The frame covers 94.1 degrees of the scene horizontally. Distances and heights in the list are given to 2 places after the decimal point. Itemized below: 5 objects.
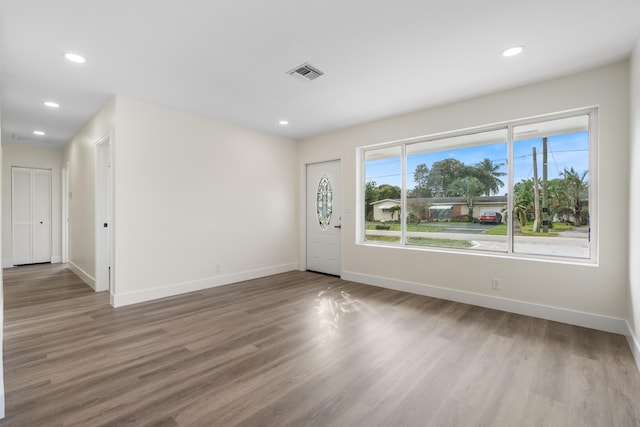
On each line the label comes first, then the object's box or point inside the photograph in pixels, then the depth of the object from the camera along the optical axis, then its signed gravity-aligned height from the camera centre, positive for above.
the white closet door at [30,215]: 6.39 -0.01
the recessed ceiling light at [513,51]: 2.63 +1.47
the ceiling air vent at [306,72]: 2.97 +1.47
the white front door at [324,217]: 5.49 -0.06
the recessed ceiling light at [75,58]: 2.74 +1.48
